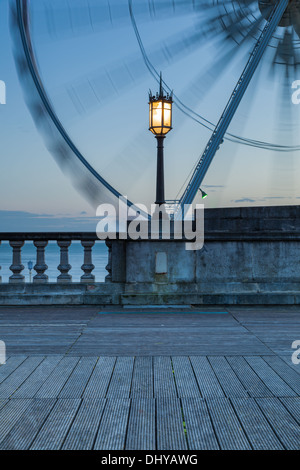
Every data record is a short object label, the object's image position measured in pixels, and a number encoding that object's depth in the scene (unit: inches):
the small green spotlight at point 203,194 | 462.1
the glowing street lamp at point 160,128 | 332.2
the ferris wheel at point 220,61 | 417.7
